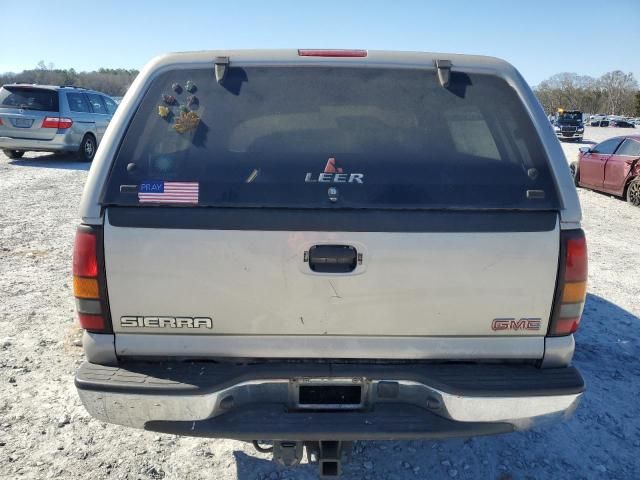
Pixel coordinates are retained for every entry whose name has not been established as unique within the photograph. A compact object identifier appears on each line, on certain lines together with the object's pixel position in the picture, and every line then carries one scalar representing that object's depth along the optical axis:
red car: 11.32
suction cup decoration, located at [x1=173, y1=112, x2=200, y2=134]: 2.35
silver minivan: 12.87
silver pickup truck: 2.15
